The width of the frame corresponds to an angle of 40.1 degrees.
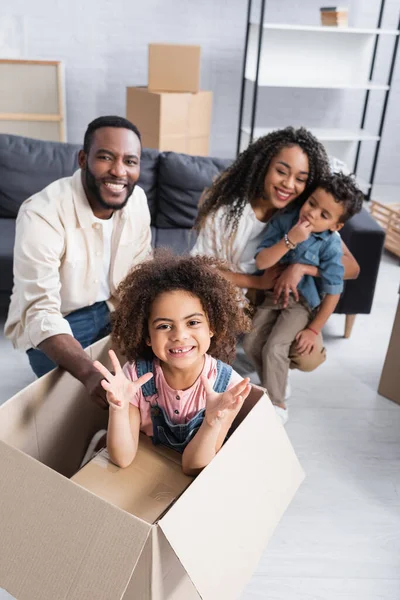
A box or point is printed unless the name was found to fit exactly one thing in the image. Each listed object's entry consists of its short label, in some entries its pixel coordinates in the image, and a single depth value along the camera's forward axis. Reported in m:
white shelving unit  3.93
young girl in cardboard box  1.16
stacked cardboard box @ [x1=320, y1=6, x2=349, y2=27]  3.81
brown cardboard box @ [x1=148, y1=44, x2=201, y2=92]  3.72
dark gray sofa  2.60
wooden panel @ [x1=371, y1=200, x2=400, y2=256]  3.40
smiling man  1.49
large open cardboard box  0.83
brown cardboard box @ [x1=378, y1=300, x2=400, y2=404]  2.07
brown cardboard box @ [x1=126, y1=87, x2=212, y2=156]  3.78
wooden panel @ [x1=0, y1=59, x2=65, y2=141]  3.85
